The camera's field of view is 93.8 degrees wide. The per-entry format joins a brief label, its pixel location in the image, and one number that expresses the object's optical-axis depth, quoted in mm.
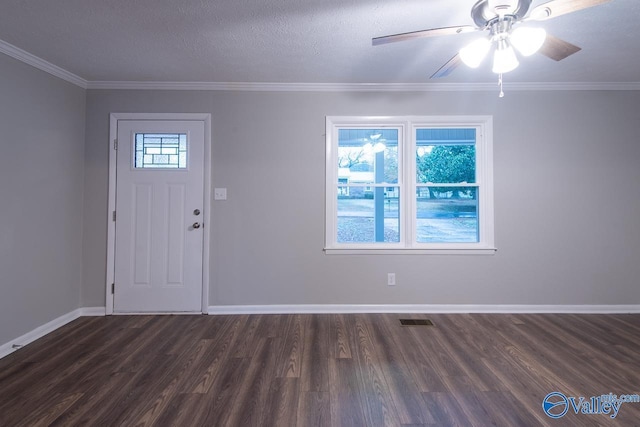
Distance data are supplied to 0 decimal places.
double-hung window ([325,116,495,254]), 3271
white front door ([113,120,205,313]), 3182
